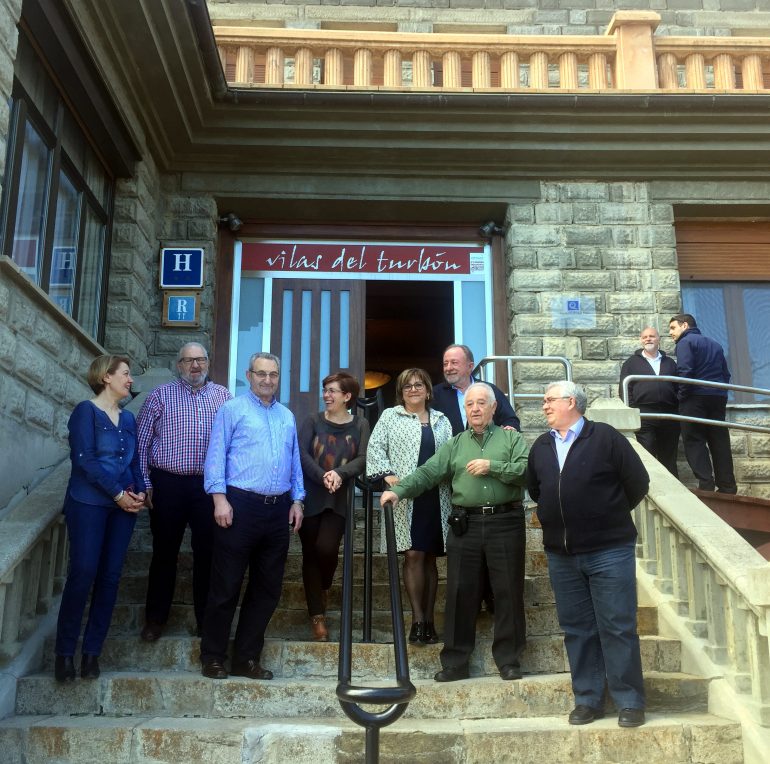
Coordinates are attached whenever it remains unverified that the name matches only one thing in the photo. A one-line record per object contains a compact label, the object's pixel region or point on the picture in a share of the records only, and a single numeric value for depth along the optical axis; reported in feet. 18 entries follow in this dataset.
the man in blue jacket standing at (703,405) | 23.41
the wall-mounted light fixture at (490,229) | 28.86
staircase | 12.48
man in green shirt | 14.61
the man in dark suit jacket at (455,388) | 18.33
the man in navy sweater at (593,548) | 13.28
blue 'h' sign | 26.55
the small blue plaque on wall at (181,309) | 26.37
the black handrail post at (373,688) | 9.44
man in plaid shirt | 15.58
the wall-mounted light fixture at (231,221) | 28.40
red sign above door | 28.96
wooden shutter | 28.68
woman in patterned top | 16.05
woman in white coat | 15.67
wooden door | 28.02
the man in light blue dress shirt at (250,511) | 14.48
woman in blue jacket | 13.87
